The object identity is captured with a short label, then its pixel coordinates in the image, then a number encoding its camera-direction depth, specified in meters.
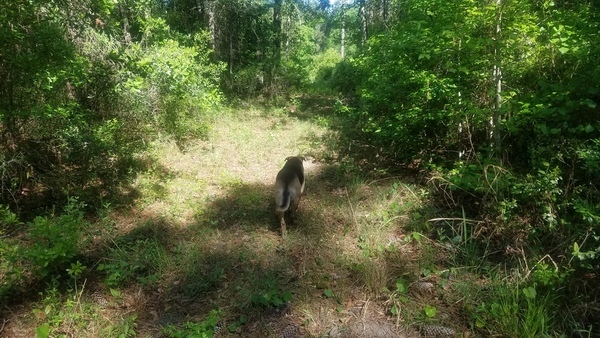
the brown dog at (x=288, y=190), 4.88
